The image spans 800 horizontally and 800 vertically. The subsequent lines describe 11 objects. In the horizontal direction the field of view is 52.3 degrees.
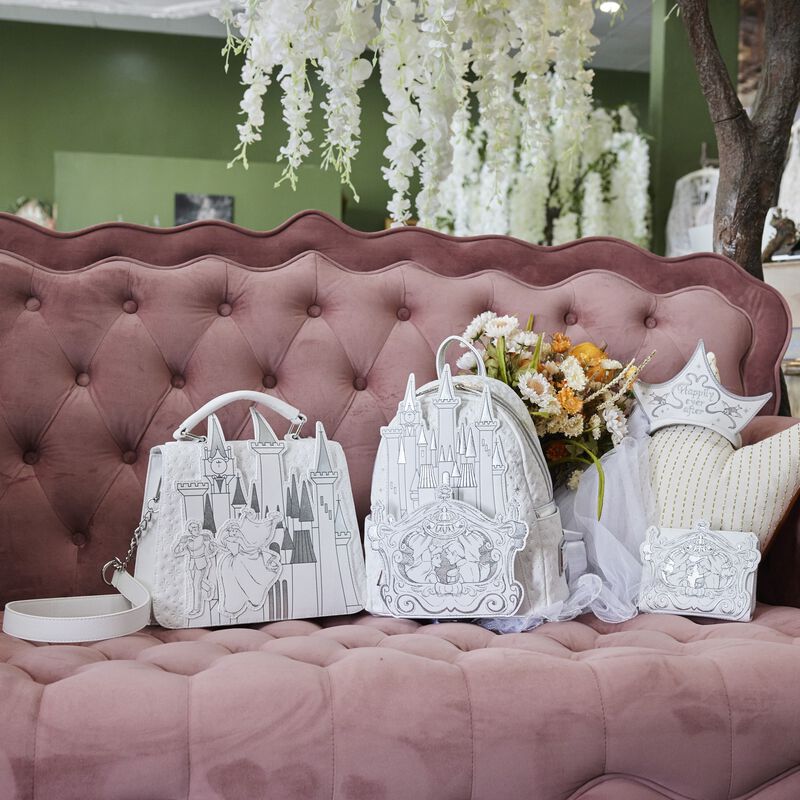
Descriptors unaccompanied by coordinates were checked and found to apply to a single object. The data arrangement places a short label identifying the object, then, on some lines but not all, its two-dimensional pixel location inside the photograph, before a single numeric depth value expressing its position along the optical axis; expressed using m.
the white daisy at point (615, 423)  1.42
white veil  1.29
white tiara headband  1.41
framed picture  5.05
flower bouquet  1.40
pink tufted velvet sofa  0.82
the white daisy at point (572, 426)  1.40
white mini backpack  1.21
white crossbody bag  1.21
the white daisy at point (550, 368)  1.45
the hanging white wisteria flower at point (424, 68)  1.53
